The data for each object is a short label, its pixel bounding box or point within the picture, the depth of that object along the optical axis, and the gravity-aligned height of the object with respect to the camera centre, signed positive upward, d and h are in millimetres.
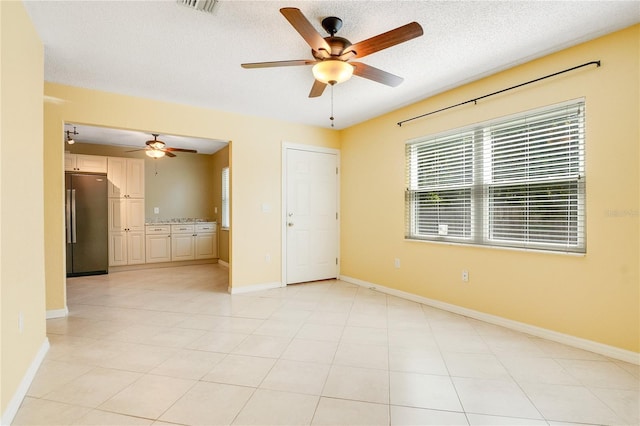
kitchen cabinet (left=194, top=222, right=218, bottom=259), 6871 -681
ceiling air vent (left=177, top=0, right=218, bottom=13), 2109 +1381
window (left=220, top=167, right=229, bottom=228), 6819 +338
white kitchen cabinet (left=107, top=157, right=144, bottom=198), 6157 +655
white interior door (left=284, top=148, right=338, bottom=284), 4973 -95
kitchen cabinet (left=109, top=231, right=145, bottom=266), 6055 -729
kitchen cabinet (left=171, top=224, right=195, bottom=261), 6602 -670
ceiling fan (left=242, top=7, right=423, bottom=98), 1976 +1094
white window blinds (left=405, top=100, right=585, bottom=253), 2727 +258
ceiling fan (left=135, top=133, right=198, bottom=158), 5148 +1005
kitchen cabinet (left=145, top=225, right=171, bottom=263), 6379 -669
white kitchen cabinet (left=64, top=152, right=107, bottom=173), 5719 +878
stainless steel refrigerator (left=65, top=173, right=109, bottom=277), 5379 -222
